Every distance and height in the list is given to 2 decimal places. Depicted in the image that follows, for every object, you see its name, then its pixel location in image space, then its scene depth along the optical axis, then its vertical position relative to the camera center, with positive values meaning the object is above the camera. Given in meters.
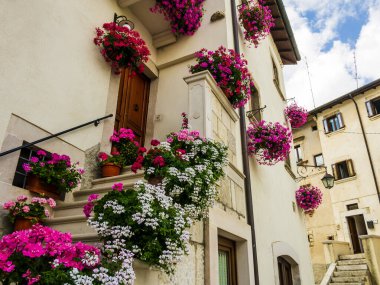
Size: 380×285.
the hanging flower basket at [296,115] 9.84 +5.19
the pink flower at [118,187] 2.62 +0.85
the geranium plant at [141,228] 2.30 +0.48
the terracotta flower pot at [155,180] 3.04 +1.04
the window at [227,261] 4.07 +0.50
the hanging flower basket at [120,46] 5.26 +3.79
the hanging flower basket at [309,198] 8.46 +2.49
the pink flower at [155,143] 3.52 +1.57
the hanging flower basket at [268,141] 5.80 +2.62
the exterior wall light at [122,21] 5.59 +4.46
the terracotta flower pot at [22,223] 3.29 +0.72
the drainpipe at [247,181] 4.64 +1.79
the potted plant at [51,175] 3.61 +1.31
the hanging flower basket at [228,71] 5.00 +3.27
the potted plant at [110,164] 4.72 +1.83
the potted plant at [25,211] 3.28 +0.84
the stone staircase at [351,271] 12.45 +1.18
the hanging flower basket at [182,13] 6.22 +5.14
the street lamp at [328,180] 9.49 +3.27
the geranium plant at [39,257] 1.81 +0.24
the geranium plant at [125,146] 5.09 +2.26
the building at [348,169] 16.38 +6.63
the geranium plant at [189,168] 2.95 +1.16
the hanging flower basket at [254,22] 6.89 +5.43
